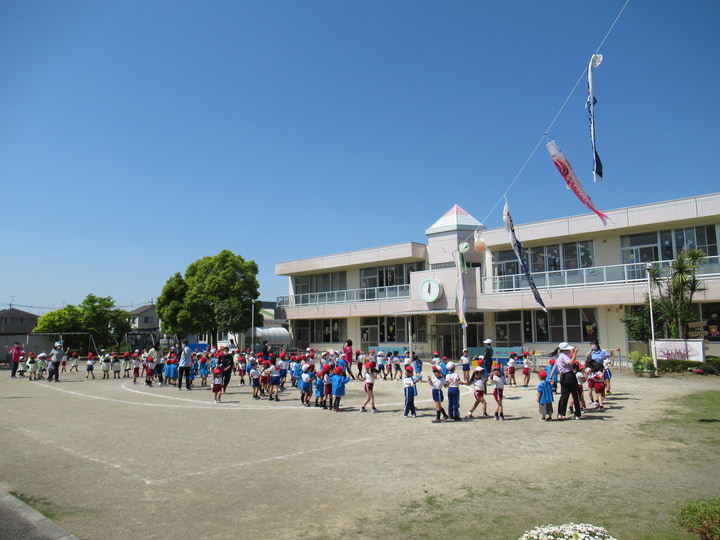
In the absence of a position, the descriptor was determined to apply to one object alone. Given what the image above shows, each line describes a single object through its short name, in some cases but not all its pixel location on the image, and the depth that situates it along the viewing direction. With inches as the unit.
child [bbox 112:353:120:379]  1035.3
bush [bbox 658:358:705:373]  797.2
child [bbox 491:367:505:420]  494.9
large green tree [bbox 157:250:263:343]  1594.5
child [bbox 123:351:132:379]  1088.8
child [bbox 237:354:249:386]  842.9
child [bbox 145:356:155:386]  835.4
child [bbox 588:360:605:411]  531.2
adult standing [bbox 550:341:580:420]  486.3
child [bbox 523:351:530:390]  729.0
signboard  812.6
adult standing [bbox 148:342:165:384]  869.8
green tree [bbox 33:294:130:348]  1879.9
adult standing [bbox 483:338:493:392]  772.6
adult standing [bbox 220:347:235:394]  687.1
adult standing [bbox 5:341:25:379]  1035.3
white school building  996.6
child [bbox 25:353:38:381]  979.9
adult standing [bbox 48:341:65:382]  935.7
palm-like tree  849.5
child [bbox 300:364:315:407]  612.1
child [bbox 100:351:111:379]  1028.5
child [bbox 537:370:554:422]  483.8
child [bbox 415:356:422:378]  824.3
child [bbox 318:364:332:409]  588.1
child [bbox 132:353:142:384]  945.5
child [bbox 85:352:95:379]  1004.7
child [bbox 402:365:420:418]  520.4
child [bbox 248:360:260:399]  678.5
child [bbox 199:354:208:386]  842.2
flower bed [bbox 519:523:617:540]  165.0
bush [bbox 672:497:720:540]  174.6
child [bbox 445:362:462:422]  493.8
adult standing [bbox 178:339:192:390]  792.3
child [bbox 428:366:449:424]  491.9
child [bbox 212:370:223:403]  645.3
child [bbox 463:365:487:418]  504.1
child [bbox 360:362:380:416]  561.9
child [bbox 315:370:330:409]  593.1
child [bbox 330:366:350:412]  567.8
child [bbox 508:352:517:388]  759.7
